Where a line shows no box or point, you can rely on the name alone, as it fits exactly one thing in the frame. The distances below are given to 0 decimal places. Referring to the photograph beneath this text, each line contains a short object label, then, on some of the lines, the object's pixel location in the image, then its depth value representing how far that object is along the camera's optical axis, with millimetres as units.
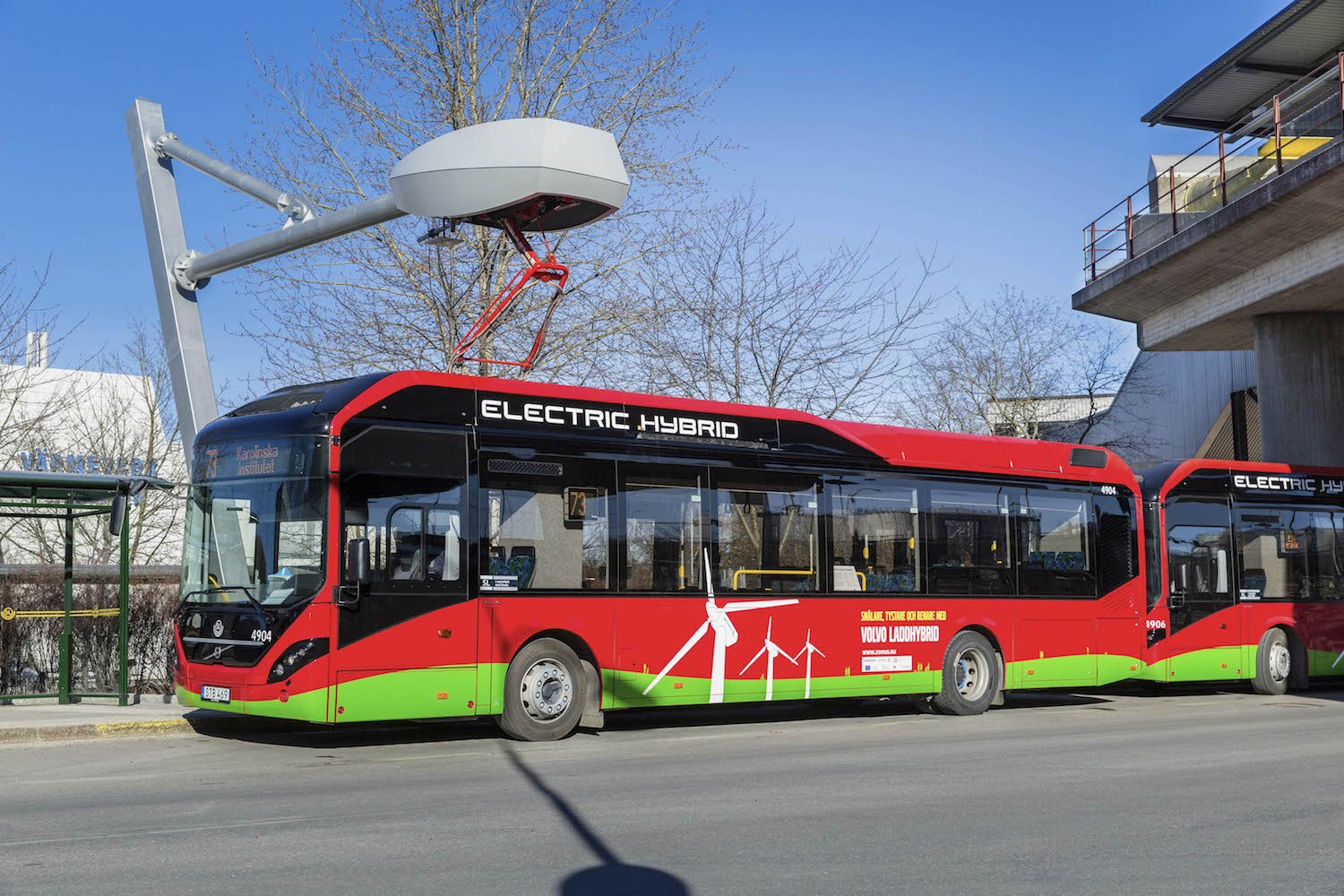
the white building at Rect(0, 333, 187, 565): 30562
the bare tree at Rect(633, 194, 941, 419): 27273
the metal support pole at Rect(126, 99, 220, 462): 14602
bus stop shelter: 14227
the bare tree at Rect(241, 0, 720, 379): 22188
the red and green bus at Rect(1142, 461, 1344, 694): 19859
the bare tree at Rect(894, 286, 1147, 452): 45750
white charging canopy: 12023
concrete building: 24141
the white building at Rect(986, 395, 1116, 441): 45281
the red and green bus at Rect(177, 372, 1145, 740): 11961
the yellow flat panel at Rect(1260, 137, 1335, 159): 24609
